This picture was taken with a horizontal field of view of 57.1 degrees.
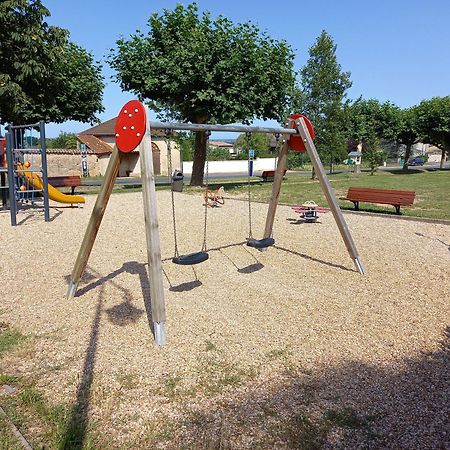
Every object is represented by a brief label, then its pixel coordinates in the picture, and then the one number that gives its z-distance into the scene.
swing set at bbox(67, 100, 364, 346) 3.54
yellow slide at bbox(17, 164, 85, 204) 10.73
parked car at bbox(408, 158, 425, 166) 52.72
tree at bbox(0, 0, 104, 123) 12.00
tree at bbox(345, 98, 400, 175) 38.38
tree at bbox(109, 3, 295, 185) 14.84
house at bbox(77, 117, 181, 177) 35.12
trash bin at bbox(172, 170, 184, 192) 14.61
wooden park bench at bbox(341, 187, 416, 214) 9.91
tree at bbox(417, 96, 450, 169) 31.22
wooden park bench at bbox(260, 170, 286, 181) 23.61
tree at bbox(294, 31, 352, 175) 22.83
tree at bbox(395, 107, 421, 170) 33.33
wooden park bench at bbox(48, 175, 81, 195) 14.32
